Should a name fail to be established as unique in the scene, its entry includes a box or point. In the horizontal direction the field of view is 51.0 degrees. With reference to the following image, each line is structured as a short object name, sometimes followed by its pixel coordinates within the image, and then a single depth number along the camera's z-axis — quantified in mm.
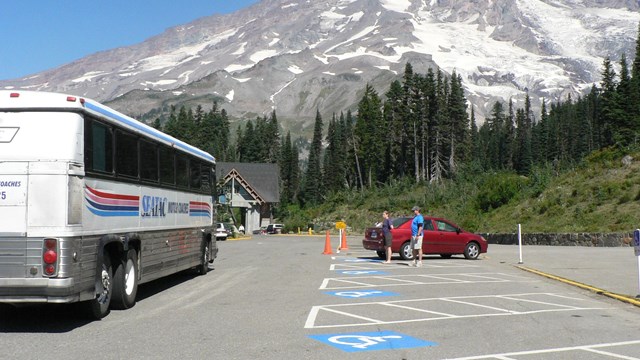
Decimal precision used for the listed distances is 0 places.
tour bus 8906
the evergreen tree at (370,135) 106469
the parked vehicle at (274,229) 74875
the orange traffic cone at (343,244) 31769
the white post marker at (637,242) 12219
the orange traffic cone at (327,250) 28058
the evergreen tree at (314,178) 136000
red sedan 23188
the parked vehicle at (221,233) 46172
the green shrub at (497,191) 50156
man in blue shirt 19781
